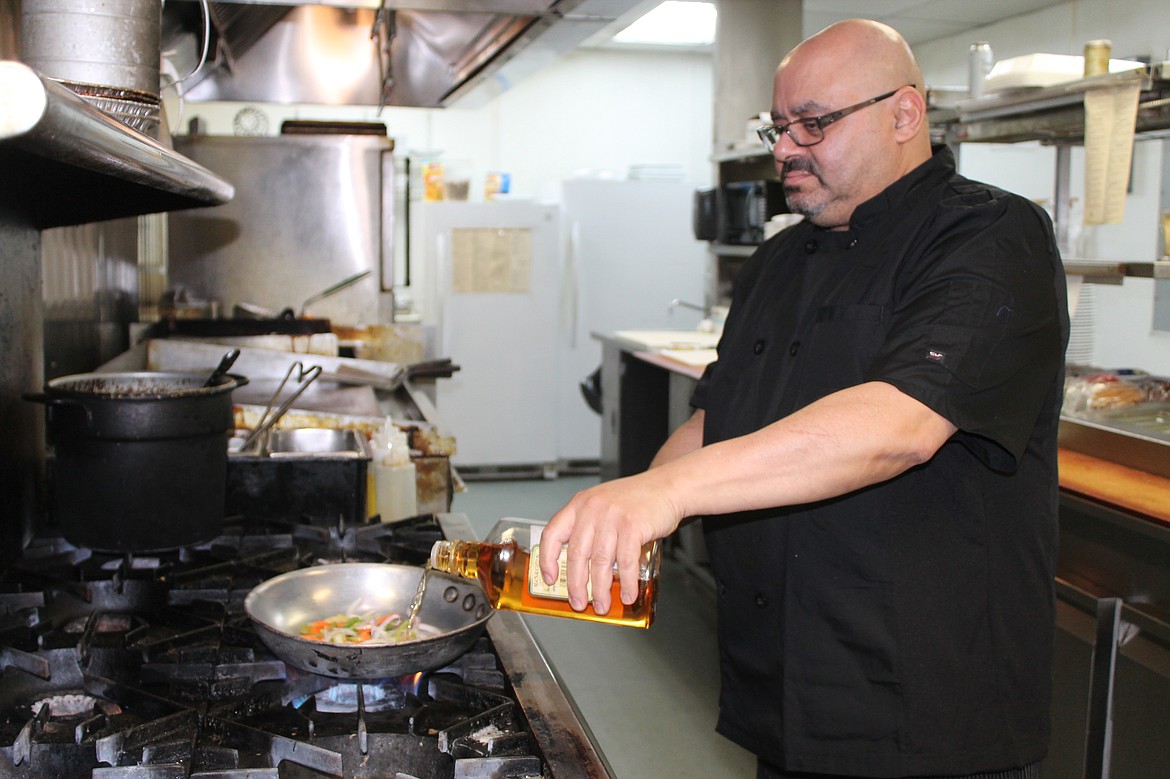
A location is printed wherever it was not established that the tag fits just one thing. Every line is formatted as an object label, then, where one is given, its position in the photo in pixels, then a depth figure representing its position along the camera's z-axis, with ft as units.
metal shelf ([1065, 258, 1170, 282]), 8.70
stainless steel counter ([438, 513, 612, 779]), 3.59
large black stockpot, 5.23
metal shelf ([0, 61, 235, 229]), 2.46
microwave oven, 16.92
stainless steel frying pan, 4.05
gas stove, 3.62
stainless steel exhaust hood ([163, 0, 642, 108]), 10.94
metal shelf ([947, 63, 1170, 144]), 9.30
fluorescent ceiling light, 22.22
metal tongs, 7.07
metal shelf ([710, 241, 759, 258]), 17.75
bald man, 4.42
